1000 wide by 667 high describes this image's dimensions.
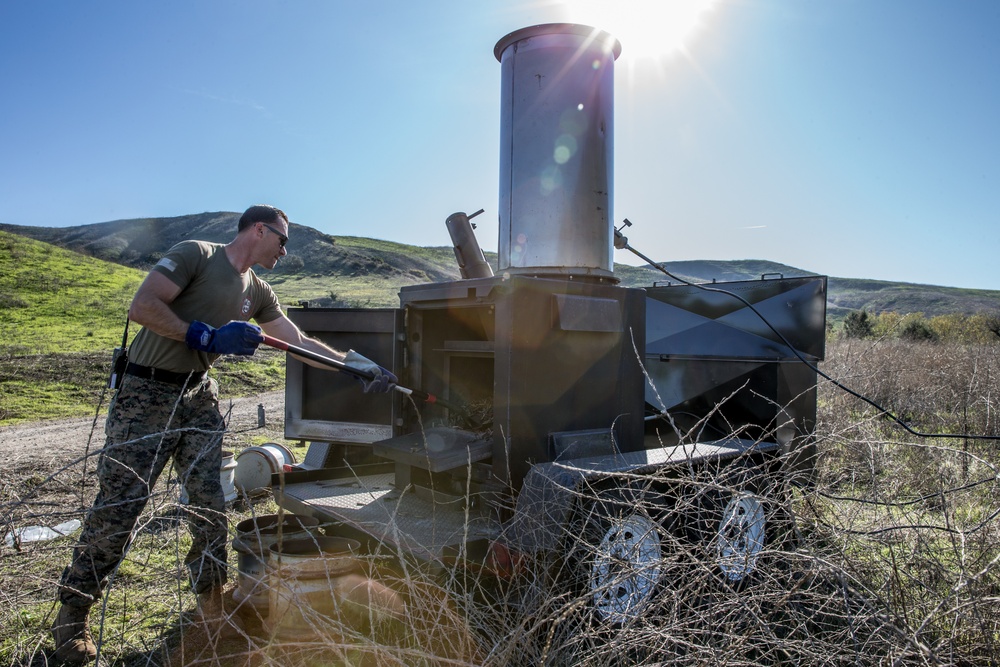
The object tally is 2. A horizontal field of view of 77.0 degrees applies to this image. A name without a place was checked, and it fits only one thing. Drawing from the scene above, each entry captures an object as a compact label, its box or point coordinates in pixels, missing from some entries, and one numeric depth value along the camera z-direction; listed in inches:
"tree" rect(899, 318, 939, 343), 714.0
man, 126.6
